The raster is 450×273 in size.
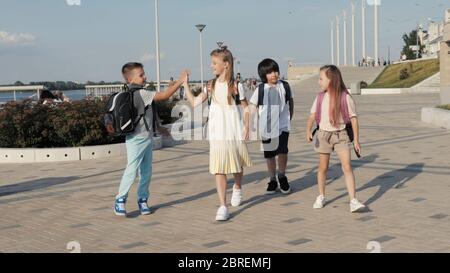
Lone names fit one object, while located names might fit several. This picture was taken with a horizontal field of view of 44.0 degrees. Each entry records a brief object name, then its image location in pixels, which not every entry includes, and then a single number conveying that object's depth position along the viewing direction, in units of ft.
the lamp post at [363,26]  246.47
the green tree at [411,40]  321.11
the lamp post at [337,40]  285.66
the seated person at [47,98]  40.80
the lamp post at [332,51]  290.97
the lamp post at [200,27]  114.52
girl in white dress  19.10
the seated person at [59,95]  47.67
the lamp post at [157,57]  79.77
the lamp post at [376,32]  223.92
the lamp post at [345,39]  277.40
